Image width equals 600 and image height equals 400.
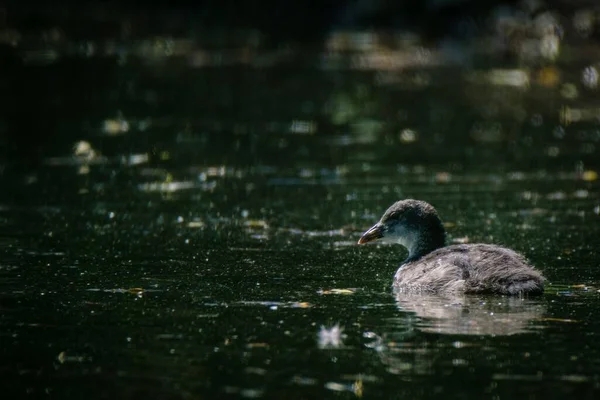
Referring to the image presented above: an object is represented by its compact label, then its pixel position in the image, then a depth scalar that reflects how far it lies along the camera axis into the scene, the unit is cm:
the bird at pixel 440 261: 1311
